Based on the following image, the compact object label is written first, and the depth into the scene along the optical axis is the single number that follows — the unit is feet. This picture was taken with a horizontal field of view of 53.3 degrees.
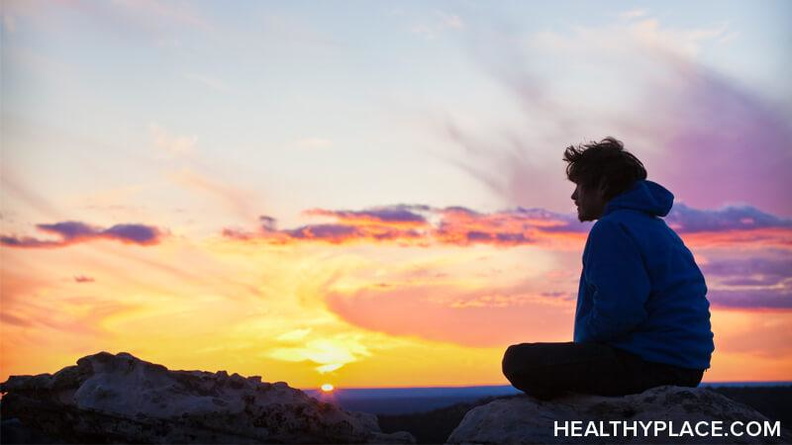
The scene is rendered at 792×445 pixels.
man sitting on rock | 20.01
